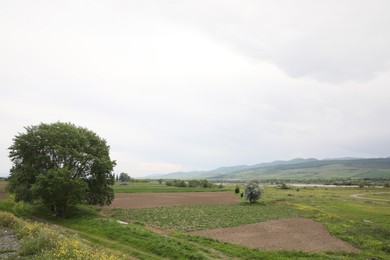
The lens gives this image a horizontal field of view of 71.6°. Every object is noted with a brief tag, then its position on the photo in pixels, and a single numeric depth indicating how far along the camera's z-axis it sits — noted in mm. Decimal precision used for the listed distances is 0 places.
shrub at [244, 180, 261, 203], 71375
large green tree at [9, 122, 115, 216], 36688
